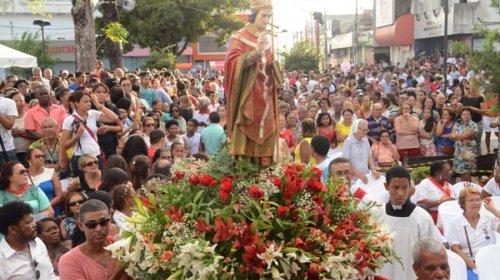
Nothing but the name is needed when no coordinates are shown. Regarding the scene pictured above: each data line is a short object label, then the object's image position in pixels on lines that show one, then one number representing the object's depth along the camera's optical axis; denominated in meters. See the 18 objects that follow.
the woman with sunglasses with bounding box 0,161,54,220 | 6.79
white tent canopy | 15.29
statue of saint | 4.73
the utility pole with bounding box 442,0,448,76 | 19.04
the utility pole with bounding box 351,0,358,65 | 45.51
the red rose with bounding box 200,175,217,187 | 4.35
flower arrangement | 3.97
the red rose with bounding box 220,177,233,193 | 4.24
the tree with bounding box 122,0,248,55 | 36.75
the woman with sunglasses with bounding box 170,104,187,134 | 12.18
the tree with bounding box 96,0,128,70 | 21.00
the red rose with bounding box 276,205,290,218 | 4.16
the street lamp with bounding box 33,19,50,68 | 24.94
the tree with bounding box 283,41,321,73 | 40.47
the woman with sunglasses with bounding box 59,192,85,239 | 6.52
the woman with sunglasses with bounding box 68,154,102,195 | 7.68
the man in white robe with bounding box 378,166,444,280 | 6.19
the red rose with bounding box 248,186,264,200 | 4.20
